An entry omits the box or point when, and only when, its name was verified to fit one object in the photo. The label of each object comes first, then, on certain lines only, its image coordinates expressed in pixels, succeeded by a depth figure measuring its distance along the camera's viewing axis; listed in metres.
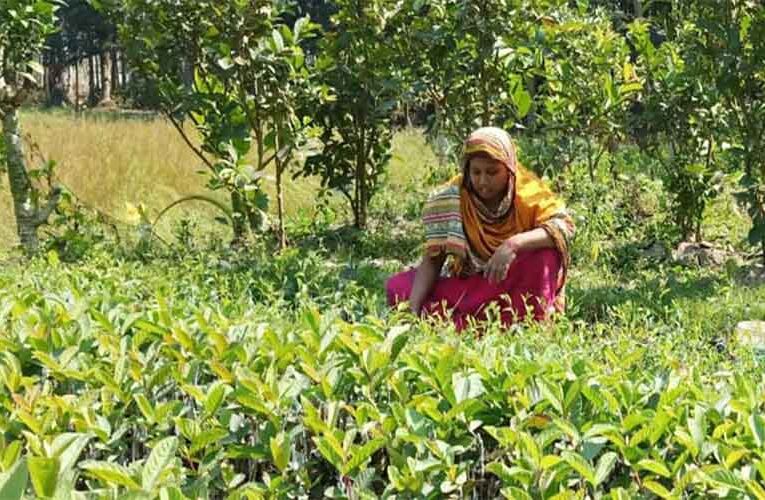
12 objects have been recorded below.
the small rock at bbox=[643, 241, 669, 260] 6.03
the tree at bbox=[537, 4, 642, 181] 6.39
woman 3.70
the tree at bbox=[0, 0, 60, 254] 4.92
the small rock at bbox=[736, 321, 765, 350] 3.07
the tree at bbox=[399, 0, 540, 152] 5.49
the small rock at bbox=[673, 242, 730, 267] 5.93
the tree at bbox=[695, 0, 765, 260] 4.96
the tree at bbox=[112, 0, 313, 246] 5.41
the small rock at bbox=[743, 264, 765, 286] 5.18
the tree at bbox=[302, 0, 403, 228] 6.25
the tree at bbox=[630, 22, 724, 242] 6.22
